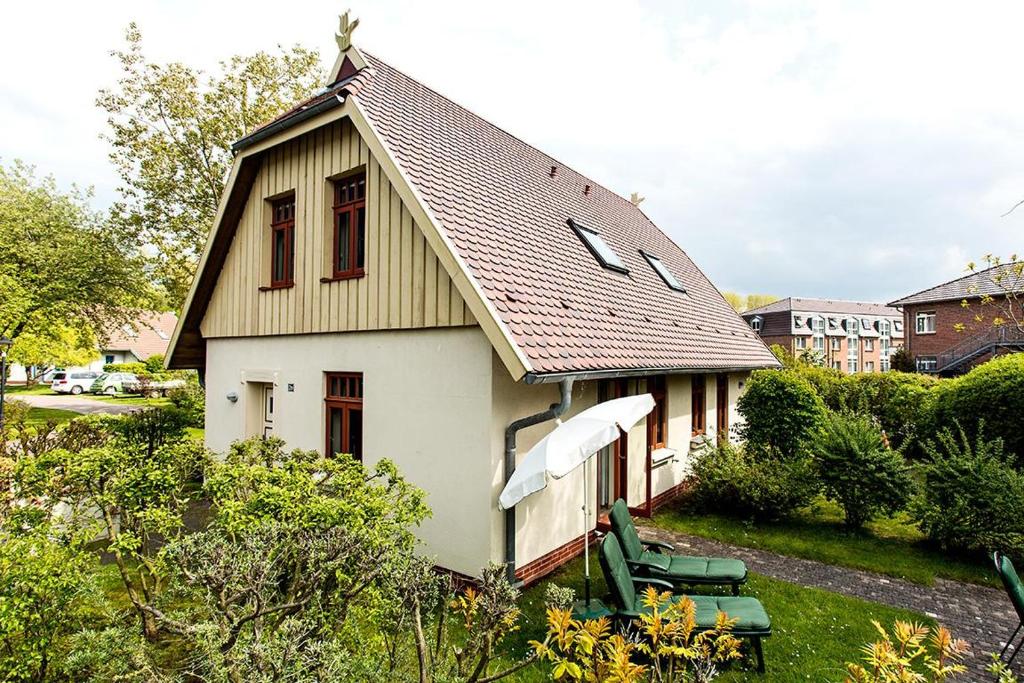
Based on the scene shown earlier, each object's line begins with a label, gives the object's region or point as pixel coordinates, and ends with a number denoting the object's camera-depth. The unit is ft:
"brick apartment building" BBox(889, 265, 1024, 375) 104.32
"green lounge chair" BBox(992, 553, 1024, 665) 16.05
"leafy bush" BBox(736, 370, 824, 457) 38.37
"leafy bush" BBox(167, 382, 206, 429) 46.50
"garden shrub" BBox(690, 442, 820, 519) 31.04
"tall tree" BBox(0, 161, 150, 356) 63.52
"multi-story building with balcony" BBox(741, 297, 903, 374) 195.31
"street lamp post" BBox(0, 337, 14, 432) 50.42
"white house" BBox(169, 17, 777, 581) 20.70
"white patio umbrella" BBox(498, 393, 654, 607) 17.39
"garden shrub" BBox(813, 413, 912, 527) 28.91
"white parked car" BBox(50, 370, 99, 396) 131.34
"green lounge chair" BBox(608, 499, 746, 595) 19.79
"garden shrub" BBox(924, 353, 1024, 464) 35.04
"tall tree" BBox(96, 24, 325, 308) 64.44
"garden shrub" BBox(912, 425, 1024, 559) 24.70
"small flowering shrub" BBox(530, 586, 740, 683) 8.70
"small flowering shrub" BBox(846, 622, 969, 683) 8.40
